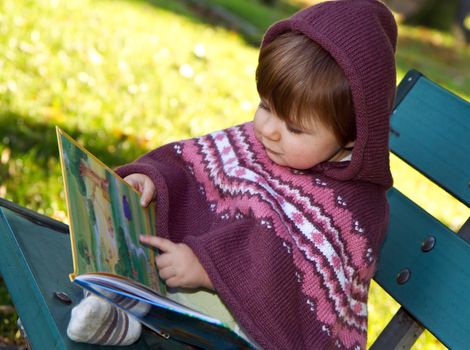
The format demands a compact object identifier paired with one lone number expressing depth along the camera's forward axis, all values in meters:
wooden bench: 1.54
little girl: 1.58
